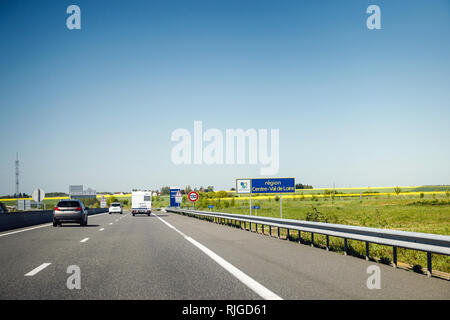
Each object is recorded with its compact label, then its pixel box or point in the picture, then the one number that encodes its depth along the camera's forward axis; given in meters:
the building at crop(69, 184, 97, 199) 119.89
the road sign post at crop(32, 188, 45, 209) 37.81
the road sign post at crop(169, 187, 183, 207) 53.66
